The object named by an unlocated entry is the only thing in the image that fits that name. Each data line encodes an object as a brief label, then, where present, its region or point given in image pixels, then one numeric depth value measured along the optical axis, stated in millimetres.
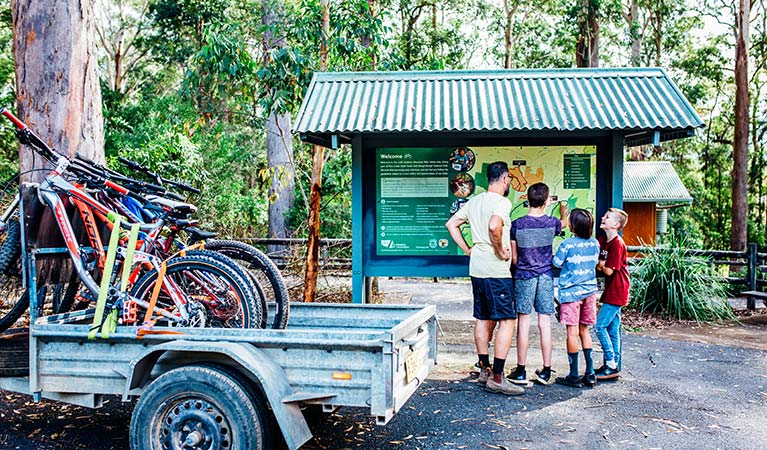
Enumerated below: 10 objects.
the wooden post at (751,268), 12086
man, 5625
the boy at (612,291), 6039
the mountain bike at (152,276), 4289
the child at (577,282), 5891
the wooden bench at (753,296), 11055
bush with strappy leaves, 10086
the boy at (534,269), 5793
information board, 7238
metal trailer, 3451
